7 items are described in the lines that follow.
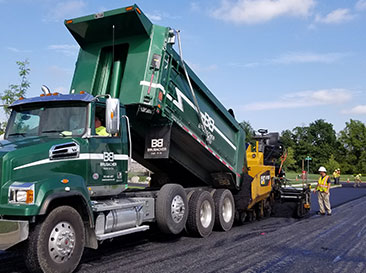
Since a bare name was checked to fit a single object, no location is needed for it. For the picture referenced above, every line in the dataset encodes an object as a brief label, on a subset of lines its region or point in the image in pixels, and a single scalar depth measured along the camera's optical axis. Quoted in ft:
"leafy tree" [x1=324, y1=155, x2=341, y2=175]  235.20
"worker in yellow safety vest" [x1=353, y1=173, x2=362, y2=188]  118.17
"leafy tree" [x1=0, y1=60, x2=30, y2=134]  45.44
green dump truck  15.66
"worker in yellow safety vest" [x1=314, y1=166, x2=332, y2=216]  43.01
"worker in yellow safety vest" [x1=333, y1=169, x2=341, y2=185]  121.62
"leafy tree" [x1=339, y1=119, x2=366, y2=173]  285.43
